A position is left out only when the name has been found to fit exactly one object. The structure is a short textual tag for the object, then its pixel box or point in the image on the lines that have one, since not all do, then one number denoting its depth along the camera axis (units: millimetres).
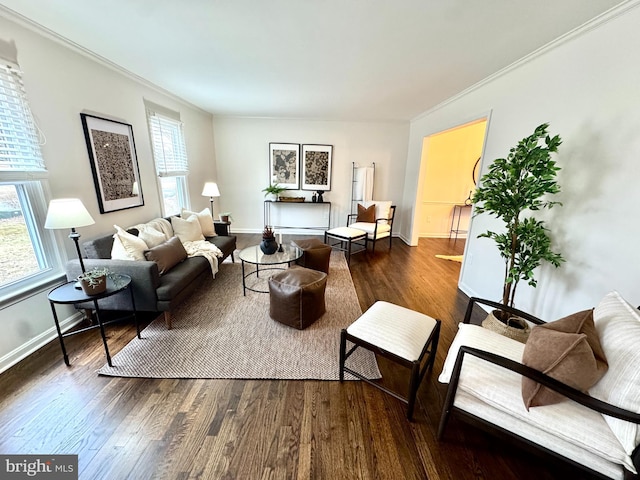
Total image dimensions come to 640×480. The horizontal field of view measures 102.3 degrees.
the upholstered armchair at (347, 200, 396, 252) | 4781
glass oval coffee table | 2961
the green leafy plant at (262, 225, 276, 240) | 3133
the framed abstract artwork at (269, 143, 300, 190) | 5398
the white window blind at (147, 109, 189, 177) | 3490
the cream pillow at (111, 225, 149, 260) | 2357
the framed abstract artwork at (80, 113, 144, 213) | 2500
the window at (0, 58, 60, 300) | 1840
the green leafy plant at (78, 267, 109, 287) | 1803
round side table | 1797
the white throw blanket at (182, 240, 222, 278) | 3061
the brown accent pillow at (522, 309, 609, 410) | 1073
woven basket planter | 1845
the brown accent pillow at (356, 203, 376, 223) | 5016
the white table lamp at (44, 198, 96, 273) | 1774
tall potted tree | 1757
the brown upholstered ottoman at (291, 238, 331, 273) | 3312
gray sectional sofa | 2162
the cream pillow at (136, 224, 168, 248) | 2715
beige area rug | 1899
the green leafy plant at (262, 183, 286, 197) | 5340
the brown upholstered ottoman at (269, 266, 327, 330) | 2324
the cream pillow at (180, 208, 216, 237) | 3717
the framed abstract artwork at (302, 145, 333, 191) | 5409
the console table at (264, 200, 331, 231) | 5723
